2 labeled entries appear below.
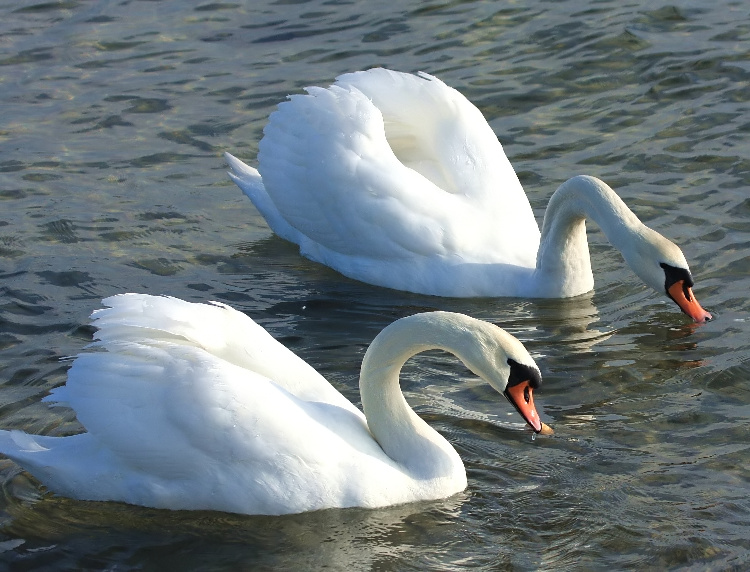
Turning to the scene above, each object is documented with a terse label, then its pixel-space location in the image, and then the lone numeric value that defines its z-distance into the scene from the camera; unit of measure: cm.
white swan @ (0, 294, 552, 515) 1200
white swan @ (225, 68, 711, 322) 1739
